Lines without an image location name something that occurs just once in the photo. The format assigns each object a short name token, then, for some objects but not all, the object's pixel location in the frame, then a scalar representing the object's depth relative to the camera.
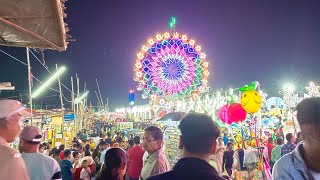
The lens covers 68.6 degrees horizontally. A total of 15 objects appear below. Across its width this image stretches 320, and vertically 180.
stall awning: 2.77
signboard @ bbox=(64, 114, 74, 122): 18.98
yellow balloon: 6.64
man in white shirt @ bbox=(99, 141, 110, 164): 7.80
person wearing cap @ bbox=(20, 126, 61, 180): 3.07
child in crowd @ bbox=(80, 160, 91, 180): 5.41
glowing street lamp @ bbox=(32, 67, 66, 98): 15.09
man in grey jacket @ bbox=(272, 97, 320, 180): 1.78
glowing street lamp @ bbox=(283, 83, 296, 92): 19.71
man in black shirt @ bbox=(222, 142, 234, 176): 8.57
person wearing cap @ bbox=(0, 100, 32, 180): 1.92
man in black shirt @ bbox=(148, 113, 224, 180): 1.57
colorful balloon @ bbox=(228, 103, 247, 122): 7.49
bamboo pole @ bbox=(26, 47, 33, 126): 8.17
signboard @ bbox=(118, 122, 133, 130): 20.68
